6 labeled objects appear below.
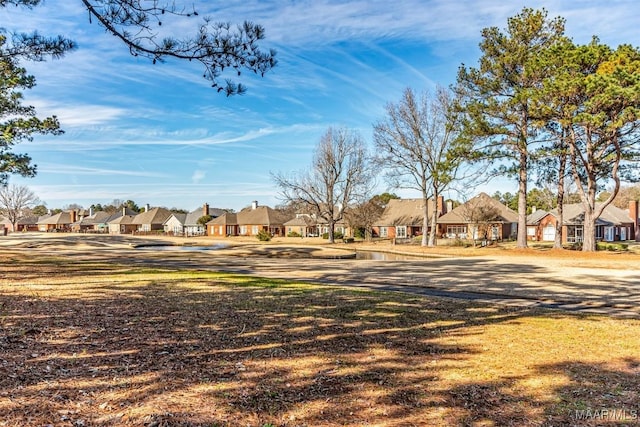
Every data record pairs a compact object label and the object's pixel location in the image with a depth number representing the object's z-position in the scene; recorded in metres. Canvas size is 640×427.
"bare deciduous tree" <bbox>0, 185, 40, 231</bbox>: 88.50
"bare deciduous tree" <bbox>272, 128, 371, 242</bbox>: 51.44
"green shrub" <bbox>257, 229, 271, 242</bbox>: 54.44
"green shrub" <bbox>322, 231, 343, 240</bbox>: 61.39
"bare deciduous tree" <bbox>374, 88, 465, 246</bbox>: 39.03
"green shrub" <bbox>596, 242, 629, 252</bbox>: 33.25
